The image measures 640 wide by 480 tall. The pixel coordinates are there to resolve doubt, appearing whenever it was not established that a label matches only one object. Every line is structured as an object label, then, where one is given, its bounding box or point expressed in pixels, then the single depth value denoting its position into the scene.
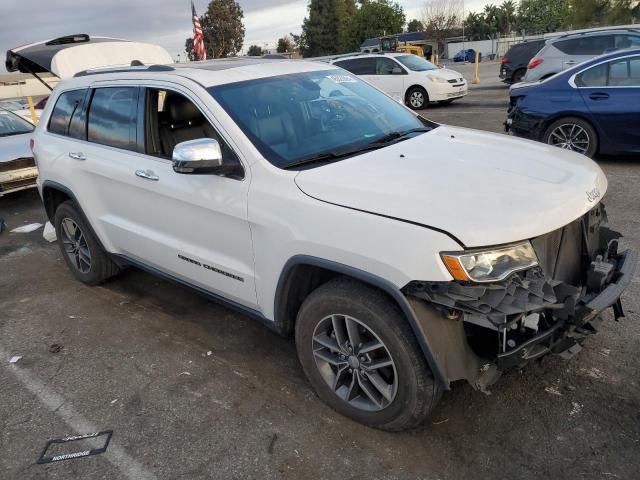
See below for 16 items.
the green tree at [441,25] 72.06
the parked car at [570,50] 12.70
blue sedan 7.02
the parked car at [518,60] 17.31
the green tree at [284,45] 75.74
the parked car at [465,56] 56.91
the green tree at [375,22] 65.42
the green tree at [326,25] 73.94
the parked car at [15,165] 7.84
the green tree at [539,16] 70.75
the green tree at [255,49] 72.25
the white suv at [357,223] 2.38
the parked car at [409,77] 15.10
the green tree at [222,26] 54.69
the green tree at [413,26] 98.00
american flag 13.20
